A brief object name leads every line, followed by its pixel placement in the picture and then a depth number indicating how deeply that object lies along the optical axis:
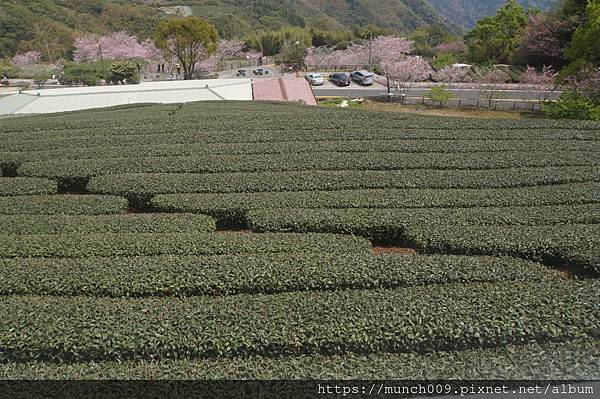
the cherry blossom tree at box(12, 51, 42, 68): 62.29
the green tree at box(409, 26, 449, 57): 64.38
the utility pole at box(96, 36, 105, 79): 54.84
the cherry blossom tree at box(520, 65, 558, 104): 30.70
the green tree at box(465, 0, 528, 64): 47.12
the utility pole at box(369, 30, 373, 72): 52.39
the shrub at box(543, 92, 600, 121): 20.81
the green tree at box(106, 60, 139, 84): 48.22
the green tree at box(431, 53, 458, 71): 46.36
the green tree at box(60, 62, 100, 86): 49.02
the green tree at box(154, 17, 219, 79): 43.31
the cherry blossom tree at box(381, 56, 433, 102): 35.66
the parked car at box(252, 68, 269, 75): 55.85
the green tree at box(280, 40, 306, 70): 56.25
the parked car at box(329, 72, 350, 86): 40.09
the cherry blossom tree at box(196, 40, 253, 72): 58.91
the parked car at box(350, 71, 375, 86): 40.12
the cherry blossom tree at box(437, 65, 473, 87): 38.84
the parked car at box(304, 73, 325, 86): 40.36
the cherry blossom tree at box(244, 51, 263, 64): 69.00
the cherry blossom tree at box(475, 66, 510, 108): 30.67
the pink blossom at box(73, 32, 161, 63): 59.53
